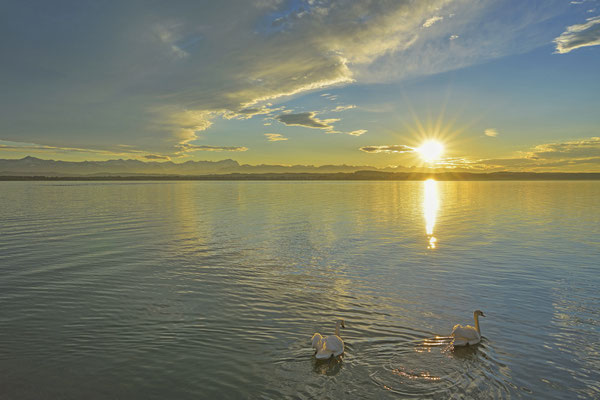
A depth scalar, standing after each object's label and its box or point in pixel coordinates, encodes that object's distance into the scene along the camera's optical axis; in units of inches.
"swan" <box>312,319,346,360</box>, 432.1
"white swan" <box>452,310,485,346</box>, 471.8
